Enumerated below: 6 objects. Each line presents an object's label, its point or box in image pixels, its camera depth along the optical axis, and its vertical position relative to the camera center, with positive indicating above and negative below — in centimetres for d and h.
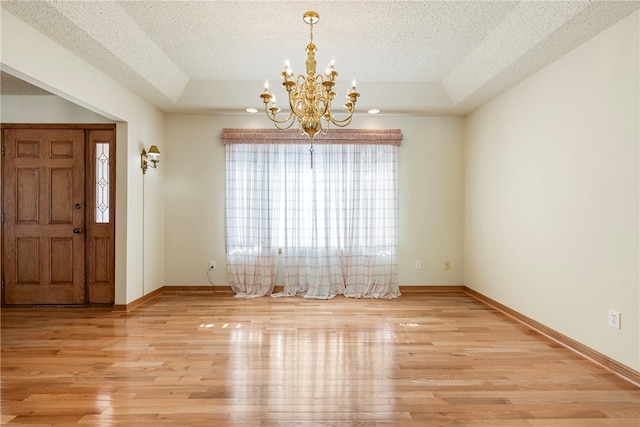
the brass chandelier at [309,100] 304 +101
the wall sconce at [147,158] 456 +77
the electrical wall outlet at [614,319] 270 -80
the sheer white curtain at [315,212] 523 +6
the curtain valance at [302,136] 518 +117
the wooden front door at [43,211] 449 +7
